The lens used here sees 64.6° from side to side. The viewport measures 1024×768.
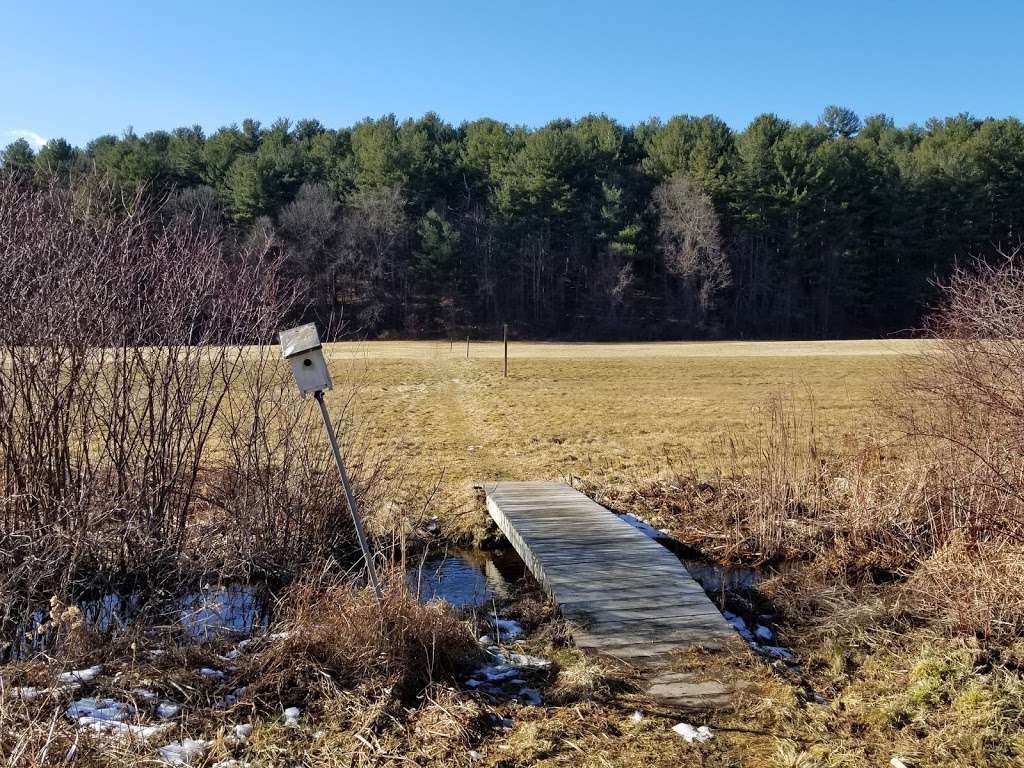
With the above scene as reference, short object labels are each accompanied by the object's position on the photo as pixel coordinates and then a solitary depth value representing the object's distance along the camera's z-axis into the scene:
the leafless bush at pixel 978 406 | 5.91
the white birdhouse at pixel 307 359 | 4.75
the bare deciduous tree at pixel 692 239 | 53.44
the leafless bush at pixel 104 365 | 4.92
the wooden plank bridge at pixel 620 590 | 4.93
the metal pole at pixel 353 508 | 4.71
